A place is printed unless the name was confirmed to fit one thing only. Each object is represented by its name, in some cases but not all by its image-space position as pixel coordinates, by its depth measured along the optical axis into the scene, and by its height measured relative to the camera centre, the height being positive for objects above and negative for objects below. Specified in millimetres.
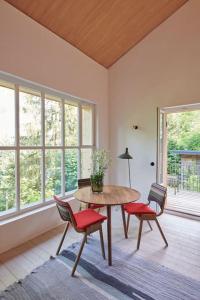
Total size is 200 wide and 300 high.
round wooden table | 2119 -596
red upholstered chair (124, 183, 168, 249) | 2440 -828
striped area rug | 1697 -1313
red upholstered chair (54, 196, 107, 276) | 1922 -823
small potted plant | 2529 -433
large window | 2562 +55
